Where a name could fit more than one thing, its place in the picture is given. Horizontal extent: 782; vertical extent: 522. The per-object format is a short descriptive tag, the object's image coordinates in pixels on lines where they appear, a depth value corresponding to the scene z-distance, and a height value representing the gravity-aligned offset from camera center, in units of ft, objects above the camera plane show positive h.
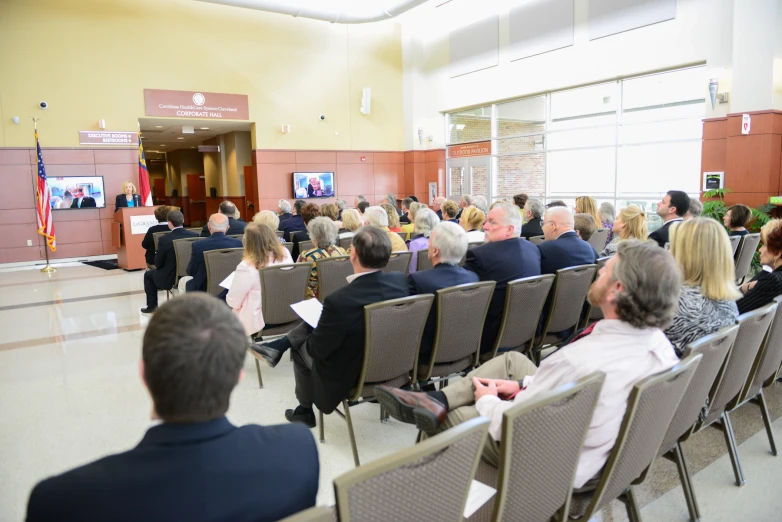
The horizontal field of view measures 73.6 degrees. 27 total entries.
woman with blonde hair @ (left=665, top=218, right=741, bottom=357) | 7.87 -1.47
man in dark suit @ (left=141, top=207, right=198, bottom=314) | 20.53 -2.72
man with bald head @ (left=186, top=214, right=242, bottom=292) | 16.67 -1.62
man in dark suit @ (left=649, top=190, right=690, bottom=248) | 18.02 -0.66
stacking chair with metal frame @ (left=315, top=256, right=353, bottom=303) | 13.89 -2.02
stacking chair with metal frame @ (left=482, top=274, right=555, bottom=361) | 10.52 -2.45
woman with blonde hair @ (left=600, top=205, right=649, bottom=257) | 16.19 -1.12
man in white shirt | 5.57 -1.76
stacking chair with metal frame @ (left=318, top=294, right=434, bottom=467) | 8.77 -2.57
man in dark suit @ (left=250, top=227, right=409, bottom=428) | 8.89 -2.11
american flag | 34.42 -0.26
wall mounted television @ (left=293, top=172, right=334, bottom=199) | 46.75 +1.11
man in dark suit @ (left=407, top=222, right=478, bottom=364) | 10.26 -1.51
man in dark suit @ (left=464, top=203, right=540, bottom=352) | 11.30 -1.51
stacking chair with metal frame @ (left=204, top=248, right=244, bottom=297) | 16.20 -2.04
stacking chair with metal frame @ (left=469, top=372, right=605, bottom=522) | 4.50 -2.38
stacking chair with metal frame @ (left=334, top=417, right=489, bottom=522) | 3.50 -2.05
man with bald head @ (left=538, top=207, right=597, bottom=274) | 13.08 -1.55
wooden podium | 33.58 -2.01
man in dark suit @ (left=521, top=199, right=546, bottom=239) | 20.54 -1.09
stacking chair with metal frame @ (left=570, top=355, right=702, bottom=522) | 5.25 -2.61
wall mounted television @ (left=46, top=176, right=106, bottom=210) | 37.76 +0.81
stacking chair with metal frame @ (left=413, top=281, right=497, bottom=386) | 9.64 -2.59
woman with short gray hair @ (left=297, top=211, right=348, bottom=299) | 14.60 -1.21
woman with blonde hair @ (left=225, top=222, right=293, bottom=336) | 13.38 -2.00
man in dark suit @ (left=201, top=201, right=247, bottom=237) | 24.34 -1.12
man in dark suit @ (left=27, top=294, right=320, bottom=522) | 3.18 -1.69
